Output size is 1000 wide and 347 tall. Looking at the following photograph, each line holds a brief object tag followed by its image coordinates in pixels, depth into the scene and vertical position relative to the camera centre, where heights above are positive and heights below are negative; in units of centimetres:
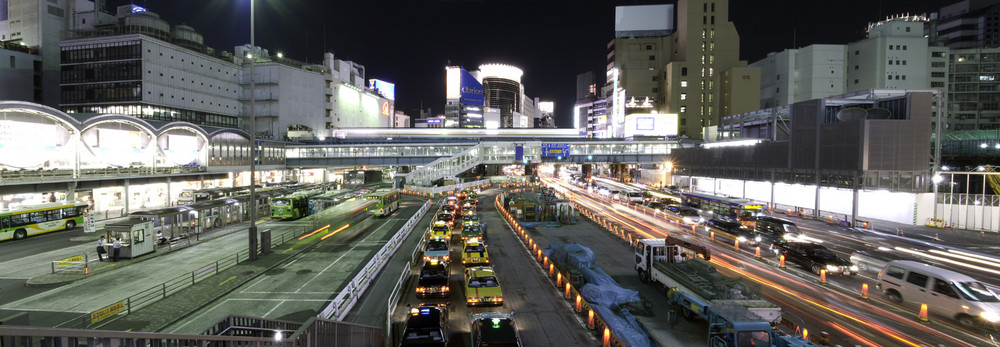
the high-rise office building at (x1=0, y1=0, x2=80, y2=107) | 6788 +1982
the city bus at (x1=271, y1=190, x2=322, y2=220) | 3862 -419
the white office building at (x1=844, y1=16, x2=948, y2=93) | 8706 +2318
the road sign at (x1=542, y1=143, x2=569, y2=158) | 7525 +252
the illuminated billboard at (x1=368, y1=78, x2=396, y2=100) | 14212 +2546
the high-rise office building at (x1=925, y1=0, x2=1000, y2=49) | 10531 +3670
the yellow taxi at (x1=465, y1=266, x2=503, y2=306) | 1571 -471
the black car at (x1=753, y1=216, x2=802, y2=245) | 2856 -439
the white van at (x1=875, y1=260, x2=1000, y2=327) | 1423 -438
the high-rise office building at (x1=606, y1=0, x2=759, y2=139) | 9412 +2122
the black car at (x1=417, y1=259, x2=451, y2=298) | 1666 -476
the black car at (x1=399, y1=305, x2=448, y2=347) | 1100 -450
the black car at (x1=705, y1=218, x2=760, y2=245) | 2907 -449
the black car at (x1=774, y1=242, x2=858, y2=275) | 2041 -447
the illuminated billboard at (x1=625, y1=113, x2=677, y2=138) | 8219 +788
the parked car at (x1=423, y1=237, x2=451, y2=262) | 2136 -454
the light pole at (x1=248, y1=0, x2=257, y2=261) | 2173 -296
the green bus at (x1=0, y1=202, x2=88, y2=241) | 2925 -452
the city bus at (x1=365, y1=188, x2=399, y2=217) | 4025 -388
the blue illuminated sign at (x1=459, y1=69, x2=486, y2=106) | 13325 +2284
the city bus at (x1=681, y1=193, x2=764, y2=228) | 3334 -365
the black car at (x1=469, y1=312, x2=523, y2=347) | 1085 -446
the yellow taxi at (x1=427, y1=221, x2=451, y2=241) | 2719 -439
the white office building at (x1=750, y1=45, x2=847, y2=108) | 9200 +2090
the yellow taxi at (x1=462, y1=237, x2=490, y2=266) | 2094 -452
